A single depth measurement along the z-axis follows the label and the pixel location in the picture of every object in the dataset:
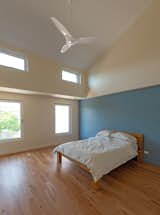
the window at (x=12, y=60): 3.49
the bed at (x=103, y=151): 2.37
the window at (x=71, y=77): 4.95
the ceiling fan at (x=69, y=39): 2.09
